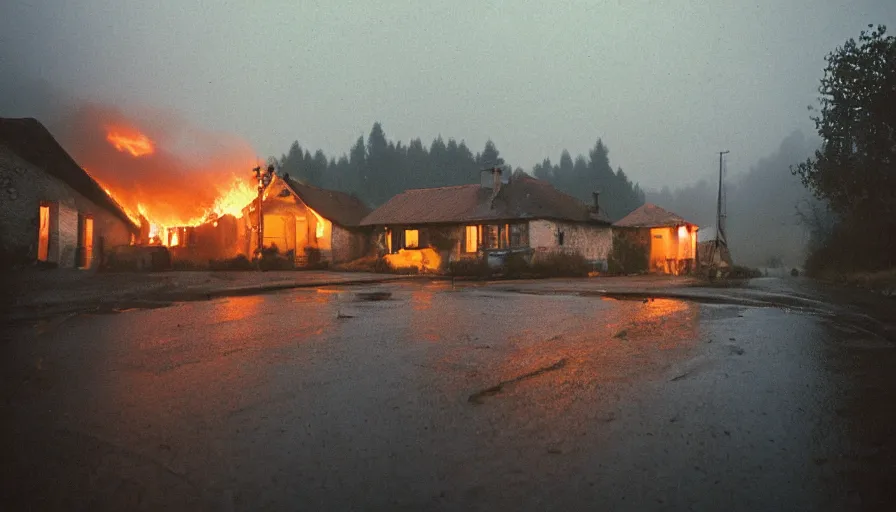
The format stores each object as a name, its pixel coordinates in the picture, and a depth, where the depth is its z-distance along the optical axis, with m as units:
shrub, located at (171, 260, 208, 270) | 27.38
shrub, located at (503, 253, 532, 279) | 26.41
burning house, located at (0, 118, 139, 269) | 15.74
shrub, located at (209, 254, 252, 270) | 27.78
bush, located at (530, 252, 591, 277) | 27.48
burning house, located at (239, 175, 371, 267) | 34.44
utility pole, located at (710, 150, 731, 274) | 31.20
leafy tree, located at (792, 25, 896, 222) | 19.58
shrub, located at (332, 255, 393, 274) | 29.08
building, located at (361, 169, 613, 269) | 30.73
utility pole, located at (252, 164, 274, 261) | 30.53
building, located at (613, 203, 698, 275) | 37.34
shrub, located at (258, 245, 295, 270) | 29.17
